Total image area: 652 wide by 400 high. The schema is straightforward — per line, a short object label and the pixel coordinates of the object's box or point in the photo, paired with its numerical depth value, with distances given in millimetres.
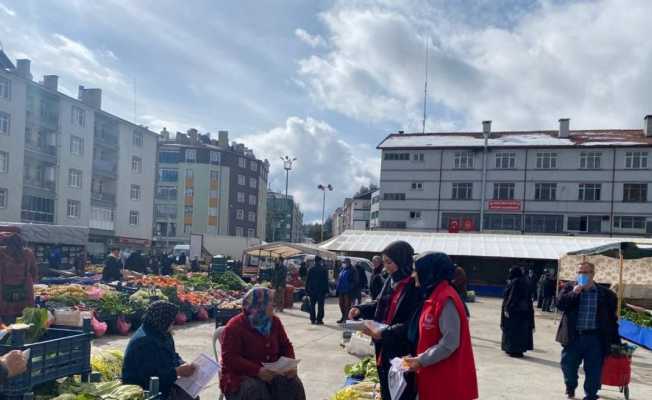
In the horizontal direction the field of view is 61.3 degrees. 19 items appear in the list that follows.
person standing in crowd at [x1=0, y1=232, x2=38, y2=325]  7438
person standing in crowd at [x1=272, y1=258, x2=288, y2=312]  17531
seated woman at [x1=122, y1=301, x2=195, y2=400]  4738
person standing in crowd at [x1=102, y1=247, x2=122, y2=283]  16984
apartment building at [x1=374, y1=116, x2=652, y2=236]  44844
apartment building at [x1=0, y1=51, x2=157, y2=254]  40031
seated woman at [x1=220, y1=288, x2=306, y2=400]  4723
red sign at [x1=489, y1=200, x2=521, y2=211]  47125
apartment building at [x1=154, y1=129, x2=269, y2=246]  75625
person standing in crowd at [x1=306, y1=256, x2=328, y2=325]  14586
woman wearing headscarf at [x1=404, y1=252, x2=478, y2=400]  3816
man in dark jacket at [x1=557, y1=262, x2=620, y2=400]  6906
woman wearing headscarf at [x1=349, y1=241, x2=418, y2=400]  4379
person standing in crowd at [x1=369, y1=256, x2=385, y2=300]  12531
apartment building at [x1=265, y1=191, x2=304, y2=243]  117812
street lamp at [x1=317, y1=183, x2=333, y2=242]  73625
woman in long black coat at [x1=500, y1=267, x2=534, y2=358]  10852
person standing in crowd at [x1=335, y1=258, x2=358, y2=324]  14570
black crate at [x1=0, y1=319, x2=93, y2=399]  3838
